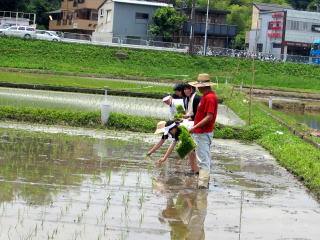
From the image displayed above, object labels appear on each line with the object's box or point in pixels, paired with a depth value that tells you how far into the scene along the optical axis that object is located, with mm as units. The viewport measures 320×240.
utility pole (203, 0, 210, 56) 58500
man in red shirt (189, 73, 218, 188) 10164
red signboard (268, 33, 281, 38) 73375
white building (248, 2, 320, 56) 72938
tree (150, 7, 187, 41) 63938
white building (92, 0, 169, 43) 65375
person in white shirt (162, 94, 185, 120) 12414
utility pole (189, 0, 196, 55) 56562
